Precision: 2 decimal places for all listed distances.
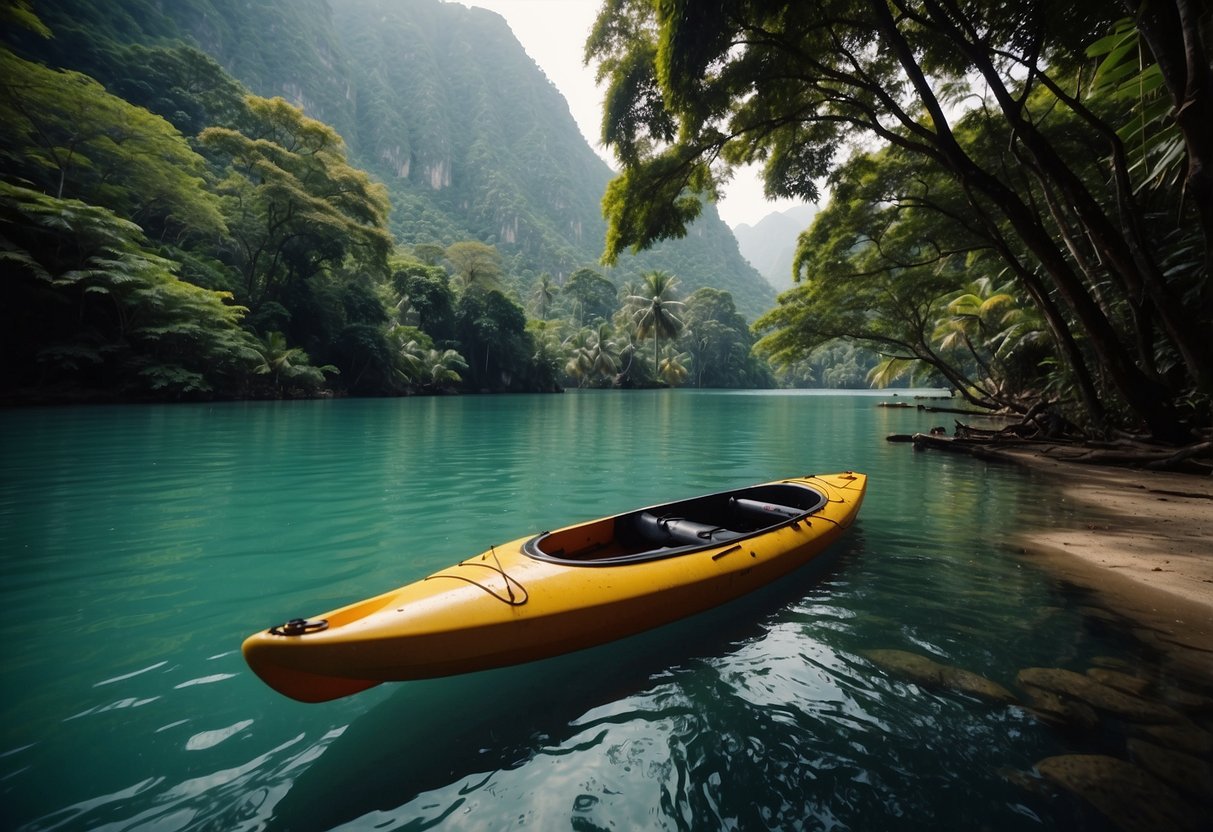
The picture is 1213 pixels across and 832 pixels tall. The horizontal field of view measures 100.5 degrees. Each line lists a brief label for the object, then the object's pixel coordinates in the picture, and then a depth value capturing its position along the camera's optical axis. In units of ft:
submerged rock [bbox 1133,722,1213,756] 7.90
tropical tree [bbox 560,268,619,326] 229.04
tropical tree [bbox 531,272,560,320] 206.08
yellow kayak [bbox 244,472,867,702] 7.73
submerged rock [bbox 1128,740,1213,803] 7.11
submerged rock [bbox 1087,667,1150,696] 9.39
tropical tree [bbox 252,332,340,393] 78.78
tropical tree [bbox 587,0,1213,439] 18.56
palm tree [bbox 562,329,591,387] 165.58
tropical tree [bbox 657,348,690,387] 193.77
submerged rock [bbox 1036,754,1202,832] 6.56
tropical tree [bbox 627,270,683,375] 162.09
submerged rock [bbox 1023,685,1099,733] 8.54
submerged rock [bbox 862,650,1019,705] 9.45
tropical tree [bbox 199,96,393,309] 85.15
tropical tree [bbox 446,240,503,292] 146.51
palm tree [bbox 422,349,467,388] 116.14
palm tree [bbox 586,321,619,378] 166.50
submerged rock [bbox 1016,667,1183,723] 8.69
